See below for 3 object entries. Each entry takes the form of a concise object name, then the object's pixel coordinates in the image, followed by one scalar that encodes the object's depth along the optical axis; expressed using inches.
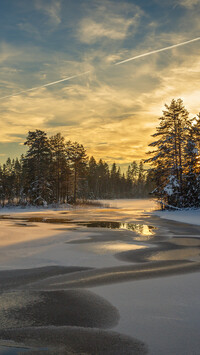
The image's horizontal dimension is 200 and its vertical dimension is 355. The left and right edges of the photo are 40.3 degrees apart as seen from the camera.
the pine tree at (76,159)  2215.8
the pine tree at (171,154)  1275.8
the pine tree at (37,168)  1721.2
